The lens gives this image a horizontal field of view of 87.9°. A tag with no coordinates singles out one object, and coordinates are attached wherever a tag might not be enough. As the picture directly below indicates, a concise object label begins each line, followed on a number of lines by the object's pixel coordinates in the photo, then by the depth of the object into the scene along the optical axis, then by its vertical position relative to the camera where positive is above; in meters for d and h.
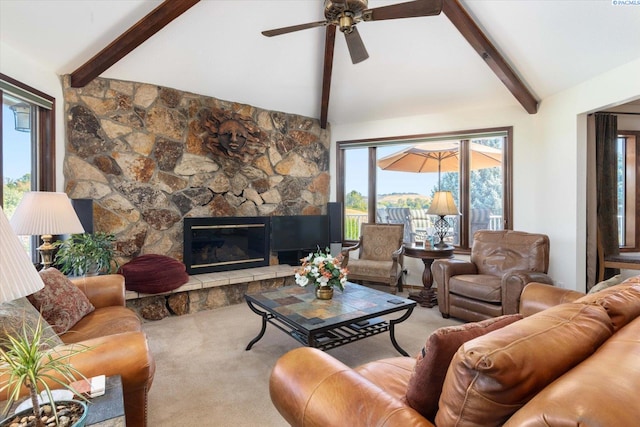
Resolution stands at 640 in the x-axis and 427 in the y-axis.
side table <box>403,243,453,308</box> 4.07 -0.62
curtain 4.19 +0.40
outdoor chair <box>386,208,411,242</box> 5.16 -0.09
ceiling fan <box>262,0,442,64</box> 2.29 +1.44
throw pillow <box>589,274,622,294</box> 1.97 -0.45
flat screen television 4.77 -0.29
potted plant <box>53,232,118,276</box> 2.83 -0.35
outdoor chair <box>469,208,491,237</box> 4.61 -0.10
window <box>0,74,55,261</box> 2.71 +0.65
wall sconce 2.88 +0.88
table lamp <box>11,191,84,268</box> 2.25 +0.00
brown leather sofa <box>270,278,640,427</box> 0.69 -0.40
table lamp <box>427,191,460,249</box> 4.14 +0.07
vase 2.78 -0.66
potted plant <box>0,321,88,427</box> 0.91 -0.46
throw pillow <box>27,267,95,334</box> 2.00 -0.56
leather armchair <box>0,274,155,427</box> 1.36 -0.63
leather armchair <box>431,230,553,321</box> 3.12 -0.64
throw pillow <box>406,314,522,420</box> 1.04 -0.49
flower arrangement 2.74 -0.50
